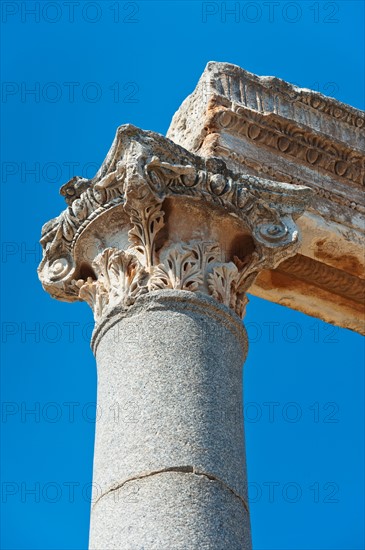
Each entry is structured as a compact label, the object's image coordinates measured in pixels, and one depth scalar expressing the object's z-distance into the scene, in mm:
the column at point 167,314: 10258
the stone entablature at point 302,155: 15047
